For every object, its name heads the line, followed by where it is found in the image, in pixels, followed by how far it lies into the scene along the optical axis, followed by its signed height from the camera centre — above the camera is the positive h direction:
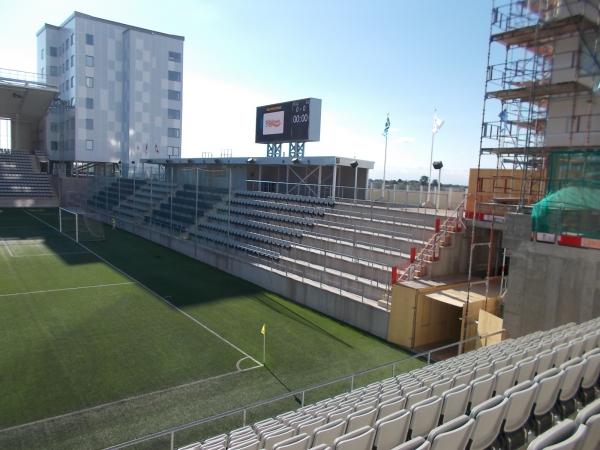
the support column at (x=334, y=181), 25.08 -0.23
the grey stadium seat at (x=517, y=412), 5.17 -2.52
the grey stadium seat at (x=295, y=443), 4.89 -2.84
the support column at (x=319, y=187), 26.16 -0.63
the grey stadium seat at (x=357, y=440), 4.52 -2.56
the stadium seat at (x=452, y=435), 4.12 -2.29
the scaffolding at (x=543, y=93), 15.59 +3.40
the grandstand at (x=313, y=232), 17.16 -2.80
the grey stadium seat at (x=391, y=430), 4.95 -2.67
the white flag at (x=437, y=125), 24.91 +3.00
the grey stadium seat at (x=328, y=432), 5.24 -2.88
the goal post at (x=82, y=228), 30.97 -4.57
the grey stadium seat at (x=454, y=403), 5.74 -2.69
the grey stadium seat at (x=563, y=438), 3.27 -1.83
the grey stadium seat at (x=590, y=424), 3.57 -1.86
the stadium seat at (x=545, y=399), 5.57 -2.55
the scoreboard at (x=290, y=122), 29.11 +3.42
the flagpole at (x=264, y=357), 12.31 -4.83
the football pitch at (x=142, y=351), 9.42 -4.90
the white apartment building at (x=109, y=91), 51.28 +8.60
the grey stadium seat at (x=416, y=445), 3.87 -2.25
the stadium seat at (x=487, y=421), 4.73 -2.41
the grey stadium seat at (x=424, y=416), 5.38 -2.71
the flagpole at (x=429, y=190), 21.53 -0.41
